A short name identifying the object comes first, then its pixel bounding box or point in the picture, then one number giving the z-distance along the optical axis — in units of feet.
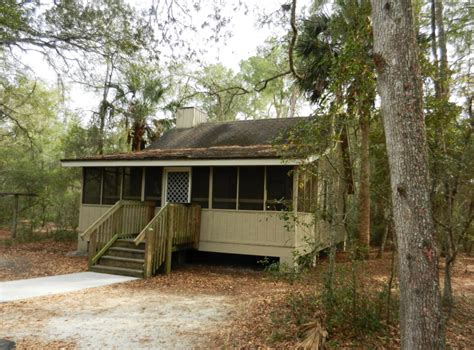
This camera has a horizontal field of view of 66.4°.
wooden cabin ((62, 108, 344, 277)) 31.14
